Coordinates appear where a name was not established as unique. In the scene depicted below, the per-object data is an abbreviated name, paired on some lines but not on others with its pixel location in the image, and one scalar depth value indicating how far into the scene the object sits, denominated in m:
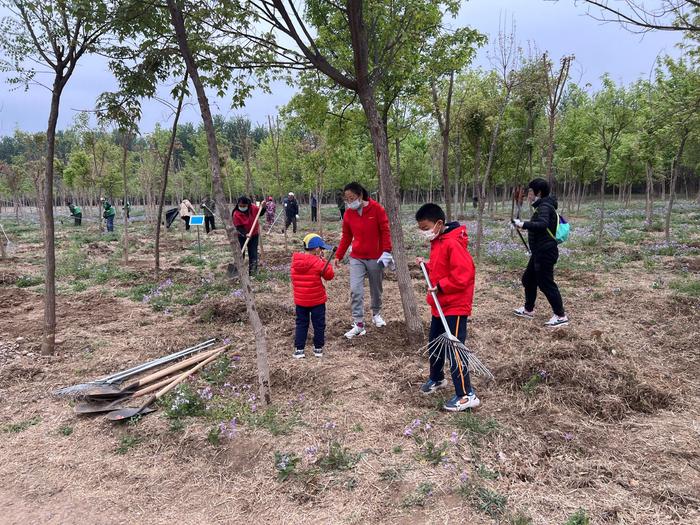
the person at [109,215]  21.23
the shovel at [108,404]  4.18
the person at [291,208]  19.17
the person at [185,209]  15.52
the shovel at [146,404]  4.04
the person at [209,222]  20.09
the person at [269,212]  23.14
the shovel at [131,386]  4.39
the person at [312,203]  24.08
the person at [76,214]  25.36
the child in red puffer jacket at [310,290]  5.13
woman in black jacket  5.79
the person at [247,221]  9.86
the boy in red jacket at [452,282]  3.80
